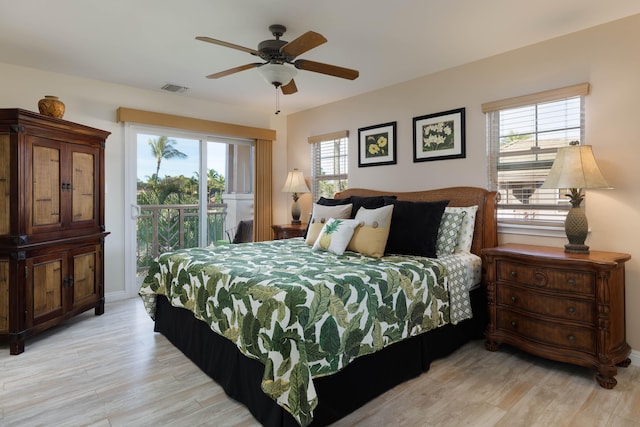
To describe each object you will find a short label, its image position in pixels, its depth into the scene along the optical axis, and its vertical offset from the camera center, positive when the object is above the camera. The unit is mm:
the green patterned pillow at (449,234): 3029 -187
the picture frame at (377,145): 4094 +789
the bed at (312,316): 1686 -609
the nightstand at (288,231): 4566 -235
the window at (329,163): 4742 +669
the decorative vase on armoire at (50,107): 3145 +931
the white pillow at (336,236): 2896 -192
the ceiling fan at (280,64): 2422 +1061
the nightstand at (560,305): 2250 -639
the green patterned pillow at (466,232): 3105 -175
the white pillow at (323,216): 3324 -35
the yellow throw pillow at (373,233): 2818 -166
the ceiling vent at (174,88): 4129 +1466
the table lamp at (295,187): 4934 +347
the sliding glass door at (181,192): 4340 +276
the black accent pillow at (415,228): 2875 -133
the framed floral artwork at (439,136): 3488 +768
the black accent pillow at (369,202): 3320 +93
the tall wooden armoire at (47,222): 2777 -76
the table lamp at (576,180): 2453 +215
